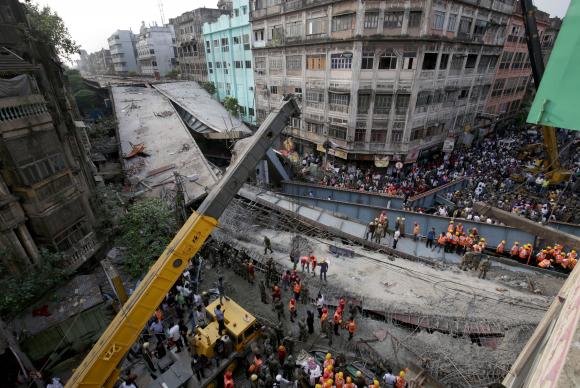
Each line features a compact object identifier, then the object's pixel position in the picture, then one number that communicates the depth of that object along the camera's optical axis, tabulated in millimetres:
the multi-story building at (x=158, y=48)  79000
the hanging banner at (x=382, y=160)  29875
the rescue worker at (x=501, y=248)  17566
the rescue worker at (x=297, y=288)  14172
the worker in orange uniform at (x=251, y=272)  15625
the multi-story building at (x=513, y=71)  38719
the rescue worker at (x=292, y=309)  13211
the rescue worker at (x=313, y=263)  15250
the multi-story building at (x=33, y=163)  10641
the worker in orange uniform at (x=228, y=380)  9797
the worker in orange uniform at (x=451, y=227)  17969
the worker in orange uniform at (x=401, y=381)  9555
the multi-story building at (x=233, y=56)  41000
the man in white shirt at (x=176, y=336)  11578
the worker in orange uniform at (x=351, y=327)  12219
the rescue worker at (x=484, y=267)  15258
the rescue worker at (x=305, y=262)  15359
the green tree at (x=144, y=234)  13969
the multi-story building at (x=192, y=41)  53438
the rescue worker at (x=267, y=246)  16725
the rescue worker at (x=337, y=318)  12508
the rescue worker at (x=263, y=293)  14642
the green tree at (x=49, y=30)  12664
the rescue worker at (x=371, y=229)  18453
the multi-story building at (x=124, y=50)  99500
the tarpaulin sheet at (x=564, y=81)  6492
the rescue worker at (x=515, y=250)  17547
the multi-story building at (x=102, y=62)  113375
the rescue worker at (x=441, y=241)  17969
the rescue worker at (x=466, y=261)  16128
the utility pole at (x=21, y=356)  9160
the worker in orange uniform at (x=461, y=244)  17609
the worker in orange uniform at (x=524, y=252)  17219
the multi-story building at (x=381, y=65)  25609
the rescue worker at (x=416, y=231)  18531
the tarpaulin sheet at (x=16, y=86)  10219
